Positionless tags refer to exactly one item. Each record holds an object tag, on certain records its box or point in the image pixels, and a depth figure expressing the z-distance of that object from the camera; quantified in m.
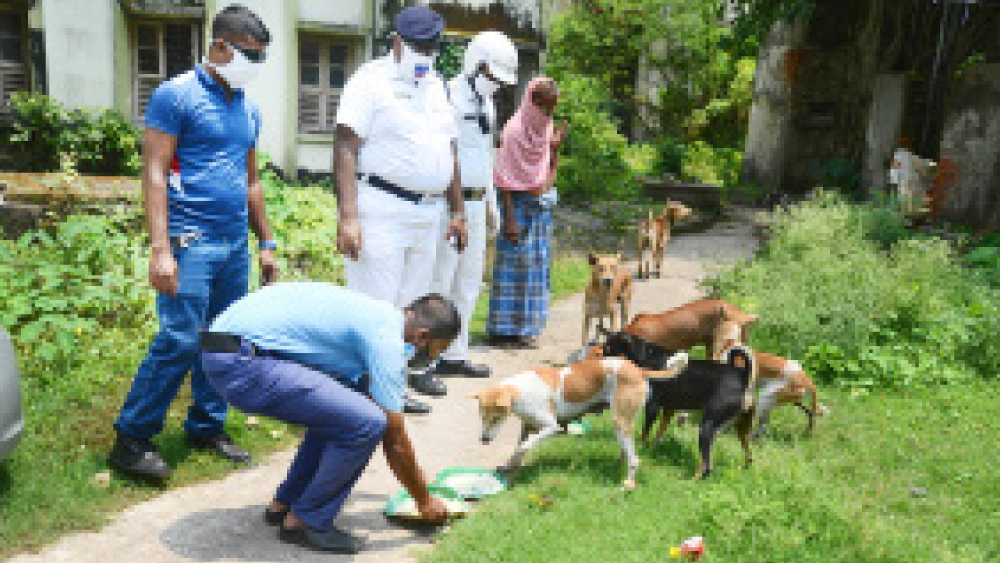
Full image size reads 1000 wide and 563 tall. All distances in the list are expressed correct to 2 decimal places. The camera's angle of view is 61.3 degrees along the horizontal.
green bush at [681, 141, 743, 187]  22.78
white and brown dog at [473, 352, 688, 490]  4.46
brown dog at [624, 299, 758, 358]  6.03
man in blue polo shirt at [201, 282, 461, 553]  3.60
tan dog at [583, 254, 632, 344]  7.15
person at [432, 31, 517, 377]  6.00
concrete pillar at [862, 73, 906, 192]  15.69
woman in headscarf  6.93
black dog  4.63
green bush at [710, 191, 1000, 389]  6.65
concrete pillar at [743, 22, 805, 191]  18.20
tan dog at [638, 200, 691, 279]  10.57
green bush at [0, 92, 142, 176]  12.70
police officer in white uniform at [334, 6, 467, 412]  5.09
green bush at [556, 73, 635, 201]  15.83
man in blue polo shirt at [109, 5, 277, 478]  4.14
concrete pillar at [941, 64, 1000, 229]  11.85
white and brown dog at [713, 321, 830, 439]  5.17
